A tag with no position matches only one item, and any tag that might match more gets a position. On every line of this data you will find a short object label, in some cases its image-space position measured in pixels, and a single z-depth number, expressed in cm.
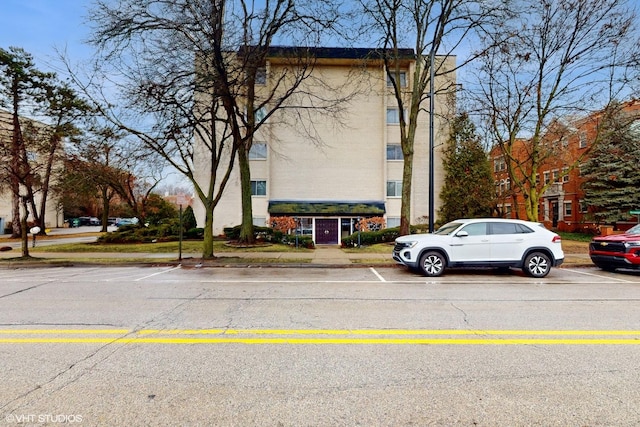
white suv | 1052
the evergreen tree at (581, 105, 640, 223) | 2712
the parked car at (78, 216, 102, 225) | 5891
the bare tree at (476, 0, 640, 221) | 1623
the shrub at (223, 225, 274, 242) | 2125
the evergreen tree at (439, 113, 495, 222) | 2589
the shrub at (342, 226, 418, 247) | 2100
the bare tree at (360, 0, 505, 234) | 1675
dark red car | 1102
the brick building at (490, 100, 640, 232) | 2890
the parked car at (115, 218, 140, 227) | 5236
